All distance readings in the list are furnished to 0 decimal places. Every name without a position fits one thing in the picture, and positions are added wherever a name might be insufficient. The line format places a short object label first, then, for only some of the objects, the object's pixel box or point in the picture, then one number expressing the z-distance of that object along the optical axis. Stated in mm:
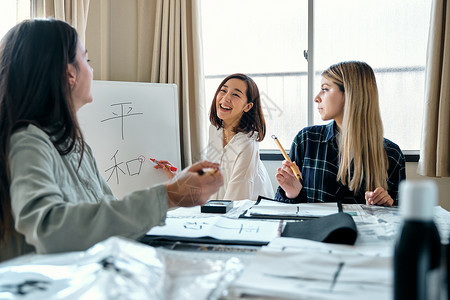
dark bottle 406
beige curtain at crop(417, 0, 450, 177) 2506
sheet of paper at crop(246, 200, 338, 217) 1196
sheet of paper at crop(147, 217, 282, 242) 932
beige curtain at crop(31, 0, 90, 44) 2379
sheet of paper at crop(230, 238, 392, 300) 554
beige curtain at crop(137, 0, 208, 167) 2891
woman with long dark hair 754
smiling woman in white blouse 1435
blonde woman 1679
